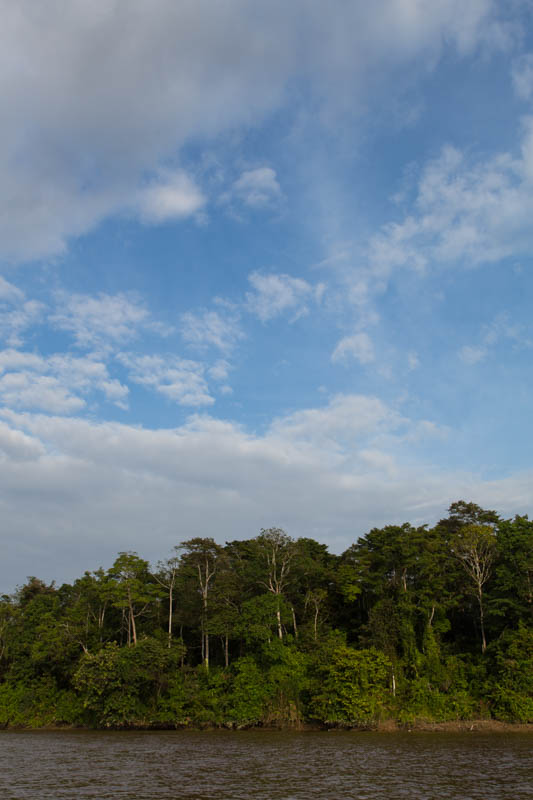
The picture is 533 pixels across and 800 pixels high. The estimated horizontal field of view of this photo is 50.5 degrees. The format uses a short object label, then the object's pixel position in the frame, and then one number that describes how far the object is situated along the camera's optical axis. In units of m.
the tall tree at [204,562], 57.09
